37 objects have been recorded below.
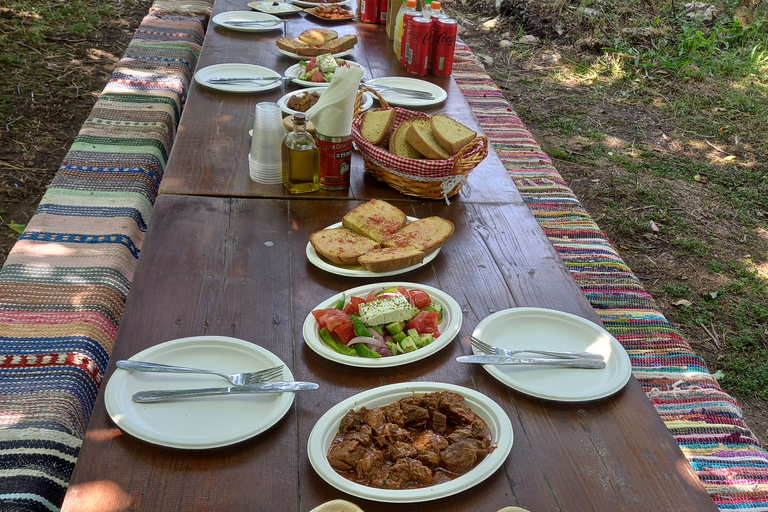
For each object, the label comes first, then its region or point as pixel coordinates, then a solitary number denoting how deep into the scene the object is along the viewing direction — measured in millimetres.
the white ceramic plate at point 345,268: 1611
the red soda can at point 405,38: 2914
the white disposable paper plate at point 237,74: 2688
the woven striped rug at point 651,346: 1754
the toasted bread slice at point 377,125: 2125
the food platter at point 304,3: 3752
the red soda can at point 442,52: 2928
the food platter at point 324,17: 3606
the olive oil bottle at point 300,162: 1862
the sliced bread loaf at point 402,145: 2098
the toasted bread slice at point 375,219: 1761
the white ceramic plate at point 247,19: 3367
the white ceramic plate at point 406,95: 2653
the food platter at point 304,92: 2424
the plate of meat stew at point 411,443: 1049
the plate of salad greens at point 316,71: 2752
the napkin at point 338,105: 1808
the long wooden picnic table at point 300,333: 1060
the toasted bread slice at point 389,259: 1604
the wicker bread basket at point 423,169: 1929
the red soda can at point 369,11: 3682
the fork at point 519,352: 1346
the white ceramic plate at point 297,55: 3008
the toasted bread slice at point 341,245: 1633
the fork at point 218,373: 1229
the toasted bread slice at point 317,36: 3082
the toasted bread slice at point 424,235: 1713
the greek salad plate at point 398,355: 1312
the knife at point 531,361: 1320
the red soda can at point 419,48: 2904
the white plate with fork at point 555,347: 1286
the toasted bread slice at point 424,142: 2031
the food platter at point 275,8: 3662
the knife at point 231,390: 1191
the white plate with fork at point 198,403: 1120
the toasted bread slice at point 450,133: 2027
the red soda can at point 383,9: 3681
